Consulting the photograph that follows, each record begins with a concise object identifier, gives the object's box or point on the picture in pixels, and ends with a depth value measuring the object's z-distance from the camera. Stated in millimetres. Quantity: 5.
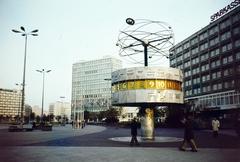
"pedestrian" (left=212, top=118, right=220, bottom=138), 26541
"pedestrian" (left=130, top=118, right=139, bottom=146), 20188
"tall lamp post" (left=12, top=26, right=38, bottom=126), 38219
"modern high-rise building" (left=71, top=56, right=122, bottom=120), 179750
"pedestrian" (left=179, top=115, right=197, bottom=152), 16062
